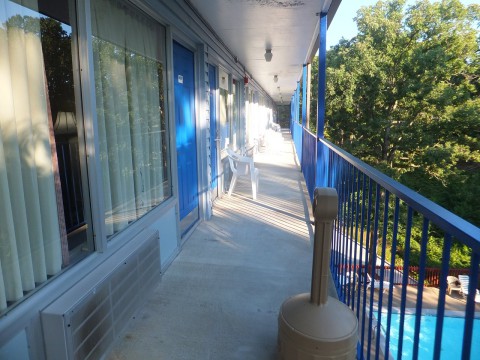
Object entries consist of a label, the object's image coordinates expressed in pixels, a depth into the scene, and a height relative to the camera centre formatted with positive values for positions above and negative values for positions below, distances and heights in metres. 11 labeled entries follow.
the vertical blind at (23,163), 1.37 -0.18
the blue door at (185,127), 3.41 -0.09
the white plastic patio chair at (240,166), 5.59 -0.76
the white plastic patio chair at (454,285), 10.03 -4.92
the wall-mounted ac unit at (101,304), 1.45 -0.87
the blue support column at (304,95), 7.80 +0.49
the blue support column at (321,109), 3.67 +0.10
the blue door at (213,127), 5.04 -0.12
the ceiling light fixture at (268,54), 5.51 +0.97
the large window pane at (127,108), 2.08 +0.08
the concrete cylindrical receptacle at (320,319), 1.41 -0.84
